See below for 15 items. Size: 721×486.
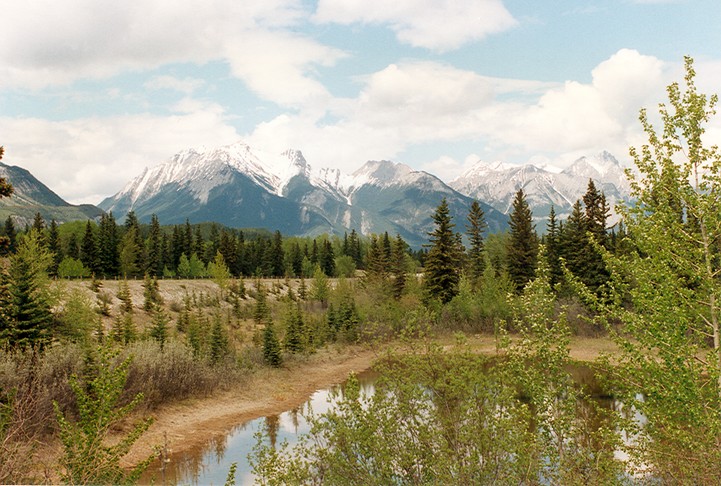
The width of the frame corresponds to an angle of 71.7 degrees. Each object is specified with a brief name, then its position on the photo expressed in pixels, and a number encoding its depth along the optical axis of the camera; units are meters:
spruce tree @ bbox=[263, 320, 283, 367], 36.44
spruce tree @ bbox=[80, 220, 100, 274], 74.62
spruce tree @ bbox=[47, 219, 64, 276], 72.94
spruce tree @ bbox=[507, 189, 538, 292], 57.91
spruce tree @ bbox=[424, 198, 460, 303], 53.59
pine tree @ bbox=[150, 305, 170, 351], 32.59
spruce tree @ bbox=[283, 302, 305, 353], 40.41
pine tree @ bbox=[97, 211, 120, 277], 76.06
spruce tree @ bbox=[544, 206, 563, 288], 59.43
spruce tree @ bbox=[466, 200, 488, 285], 65.69
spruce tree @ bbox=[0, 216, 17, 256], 84.75
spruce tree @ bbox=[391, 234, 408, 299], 57.91
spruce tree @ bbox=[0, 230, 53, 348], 23.91
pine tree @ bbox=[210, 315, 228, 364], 33.16
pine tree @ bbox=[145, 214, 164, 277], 85.00
